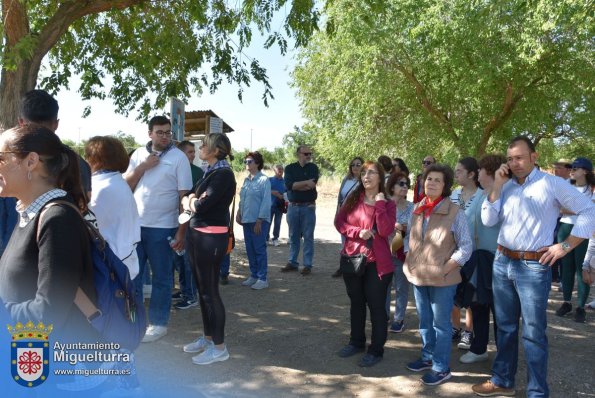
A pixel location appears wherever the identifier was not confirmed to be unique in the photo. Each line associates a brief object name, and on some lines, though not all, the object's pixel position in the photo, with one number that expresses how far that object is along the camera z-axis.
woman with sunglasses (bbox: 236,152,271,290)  7.40
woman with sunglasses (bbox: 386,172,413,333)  5.48
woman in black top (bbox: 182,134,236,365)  4.30
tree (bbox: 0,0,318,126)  7.80
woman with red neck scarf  4.05
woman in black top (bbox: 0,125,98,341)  1.80
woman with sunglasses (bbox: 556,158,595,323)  6.02
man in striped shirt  3.56
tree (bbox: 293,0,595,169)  13.77
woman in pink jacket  4.45
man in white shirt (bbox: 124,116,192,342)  4.94
